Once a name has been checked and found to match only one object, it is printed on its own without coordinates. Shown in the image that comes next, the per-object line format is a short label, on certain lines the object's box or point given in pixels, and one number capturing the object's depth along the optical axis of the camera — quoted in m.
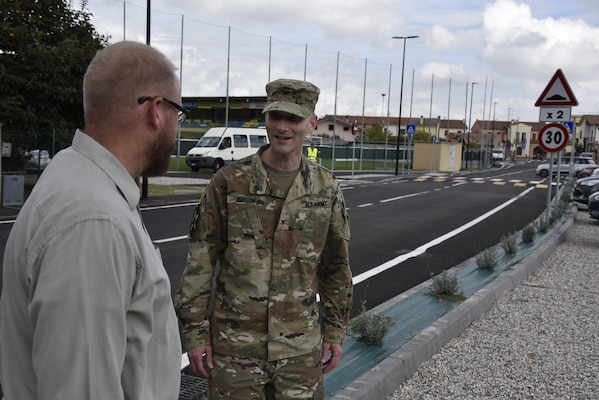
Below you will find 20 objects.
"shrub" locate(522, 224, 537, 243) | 11.54
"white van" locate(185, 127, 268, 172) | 33.25
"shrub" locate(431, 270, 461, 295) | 7.15
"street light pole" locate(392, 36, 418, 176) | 43.88
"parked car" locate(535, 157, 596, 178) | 46.97
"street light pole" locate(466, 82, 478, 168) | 64.38
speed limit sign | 12.64
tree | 16.25
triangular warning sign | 12.51
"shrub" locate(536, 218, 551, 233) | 12.98
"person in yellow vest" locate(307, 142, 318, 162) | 25.10
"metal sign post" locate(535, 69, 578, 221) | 12.53
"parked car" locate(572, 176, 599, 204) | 19.33
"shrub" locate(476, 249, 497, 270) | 8.89
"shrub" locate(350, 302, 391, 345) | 5.15
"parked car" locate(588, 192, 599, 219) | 15.49
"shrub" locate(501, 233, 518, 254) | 10.15
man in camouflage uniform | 2.69
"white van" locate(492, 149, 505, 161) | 89.51
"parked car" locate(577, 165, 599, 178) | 35.16
